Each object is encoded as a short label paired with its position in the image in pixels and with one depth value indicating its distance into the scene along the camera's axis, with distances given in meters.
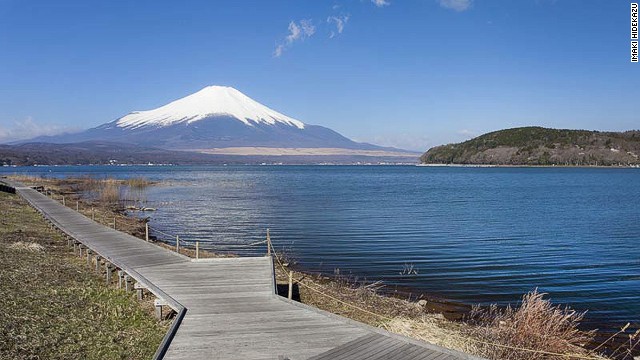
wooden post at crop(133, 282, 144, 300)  13.79
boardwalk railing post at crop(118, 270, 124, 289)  15.53
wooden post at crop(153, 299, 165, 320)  12.01
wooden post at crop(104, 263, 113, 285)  16.05
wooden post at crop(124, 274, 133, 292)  14.99
